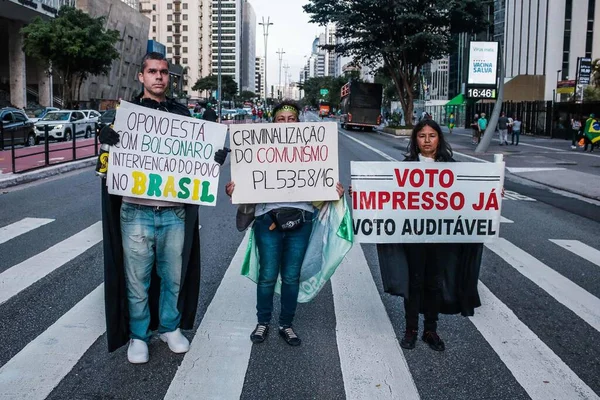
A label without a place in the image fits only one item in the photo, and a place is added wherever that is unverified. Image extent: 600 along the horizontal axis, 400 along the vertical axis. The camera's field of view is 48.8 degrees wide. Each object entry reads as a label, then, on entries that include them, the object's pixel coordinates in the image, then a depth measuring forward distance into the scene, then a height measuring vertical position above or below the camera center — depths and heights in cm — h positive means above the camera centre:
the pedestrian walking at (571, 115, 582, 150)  3095 -42
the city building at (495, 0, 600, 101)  5994 +777
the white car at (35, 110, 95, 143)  2983 -58
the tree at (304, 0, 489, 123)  4394 +628
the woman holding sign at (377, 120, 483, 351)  488 -116
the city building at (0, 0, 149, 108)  5031 +529
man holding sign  445 -65
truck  5194 +107
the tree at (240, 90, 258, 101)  17528 +551
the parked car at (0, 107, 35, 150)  2419 -53
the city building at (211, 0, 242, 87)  19675 +1937
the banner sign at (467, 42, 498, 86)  3822 +328
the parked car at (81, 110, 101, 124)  3546 -11
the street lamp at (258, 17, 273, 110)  10609 +1465
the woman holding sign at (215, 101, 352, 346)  481 -93
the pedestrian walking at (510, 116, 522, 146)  3286 -44
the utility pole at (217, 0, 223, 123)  3933 +318
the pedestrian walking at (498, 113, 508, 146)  3297 -40
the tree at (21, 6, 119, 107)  4309 +457
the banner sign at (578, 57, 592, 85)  4019 +316
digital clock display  3950 +160
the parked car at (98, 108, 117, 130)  3424 -20
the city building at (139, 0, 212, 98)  14138 +1827
